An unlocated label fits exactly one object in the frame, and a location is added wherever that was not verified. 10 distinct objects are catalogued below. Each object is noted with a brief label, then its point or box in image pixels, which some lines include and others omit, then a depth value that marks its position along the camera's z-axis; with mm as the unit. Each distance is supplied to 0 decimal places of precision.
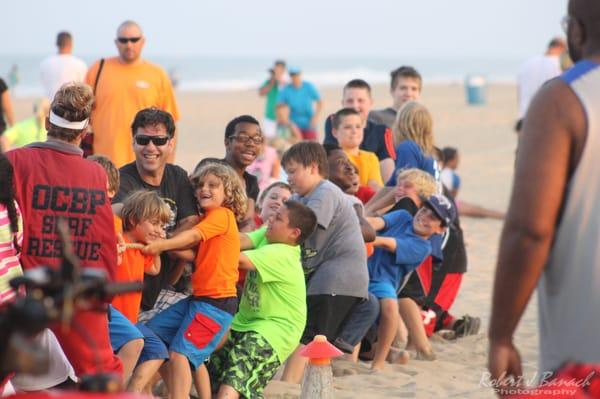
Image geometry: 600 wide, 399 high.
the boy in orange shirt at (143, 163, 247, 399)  12336
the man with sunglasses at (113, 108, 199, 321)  12687
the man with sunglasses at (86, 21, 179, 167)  19141
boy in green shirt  12945
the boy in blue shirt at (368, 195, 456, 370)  15625
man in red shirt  10375
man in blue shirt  35031
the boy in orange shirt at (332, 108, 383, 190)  17766
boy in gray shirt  14422
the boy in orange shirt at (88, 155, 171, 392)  11539
